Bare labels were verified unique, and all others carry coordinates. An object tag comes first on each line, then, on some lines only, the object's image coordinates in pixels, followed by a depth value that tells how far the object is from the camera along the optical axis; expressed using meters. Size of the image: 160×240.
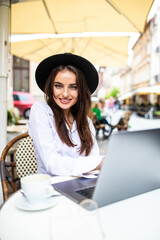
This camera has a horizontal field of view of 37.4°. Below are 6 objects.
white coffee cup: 0.89
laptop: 0.84
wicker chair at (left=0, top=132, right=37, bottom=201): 1.87
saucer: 0.90
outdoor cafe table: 0.64
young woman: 1.59
